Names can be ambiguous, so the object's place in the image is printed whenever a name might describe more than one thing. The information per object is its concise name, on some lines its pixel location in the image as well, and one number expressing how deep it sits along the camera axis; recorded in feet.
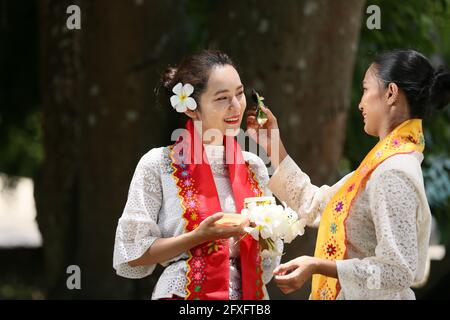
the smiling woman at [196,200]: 21.52
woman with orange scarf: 20.02
